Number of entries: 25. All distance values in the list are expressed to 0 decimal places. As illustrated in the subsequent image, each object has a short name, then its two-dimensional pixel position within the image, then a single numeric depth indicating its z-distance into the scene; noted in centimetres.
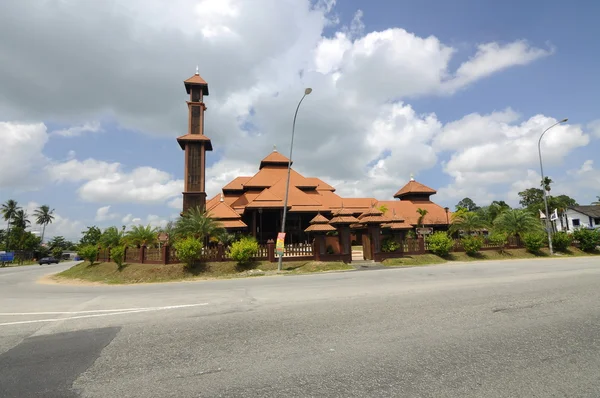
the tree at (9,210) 6881
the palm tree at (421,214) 3512
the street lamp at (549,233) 2469
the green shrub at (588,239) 2647
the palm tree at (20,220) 7025
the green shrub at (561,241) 2630
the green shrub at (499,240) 2469
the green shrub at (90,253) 2375
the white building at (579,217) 5892
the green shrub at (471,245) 2334
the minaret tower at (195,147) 3002
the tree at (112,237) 2236
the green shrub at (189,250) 1686
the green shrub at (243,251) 1736
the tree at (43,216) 8288
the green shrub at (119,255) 1983
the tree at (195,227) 1884
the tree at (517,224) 2609
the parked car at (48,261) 5181
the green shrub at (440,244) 2214
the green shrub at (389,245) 2109
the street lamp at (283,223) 1625
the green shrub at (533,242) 2477
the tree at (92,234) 2830
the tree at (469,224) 2605
